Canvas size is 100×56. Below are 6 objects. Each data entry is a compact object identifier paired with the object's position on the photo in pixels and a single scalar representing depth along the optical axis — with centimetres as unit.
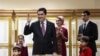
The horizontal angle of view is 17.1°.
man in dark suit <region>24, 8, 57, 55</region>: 592
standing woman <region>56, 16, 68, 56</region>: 710
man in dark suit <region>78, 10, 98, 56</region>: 701
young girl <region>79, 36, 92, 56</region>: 668
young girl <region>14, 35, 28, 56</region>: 775
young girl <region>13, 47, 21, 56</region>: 588
